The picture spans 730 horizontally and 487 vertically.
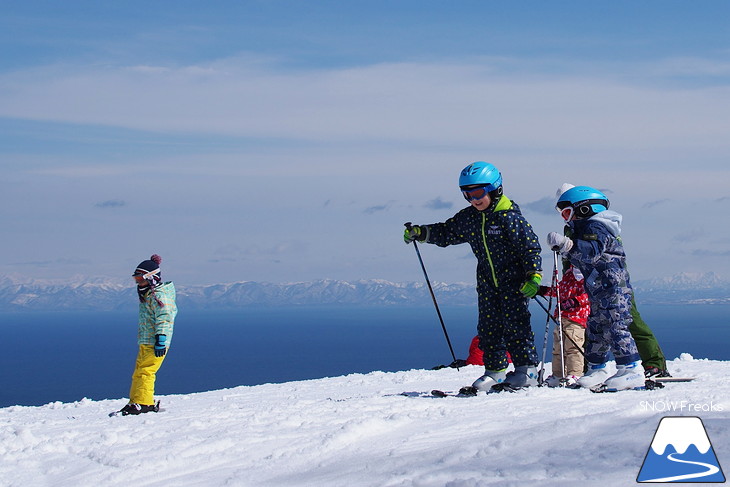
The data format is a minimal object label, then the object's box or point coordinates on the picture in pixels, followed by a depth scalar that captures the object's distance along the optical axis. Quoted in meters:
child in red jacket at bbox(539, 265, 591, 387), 8.29
